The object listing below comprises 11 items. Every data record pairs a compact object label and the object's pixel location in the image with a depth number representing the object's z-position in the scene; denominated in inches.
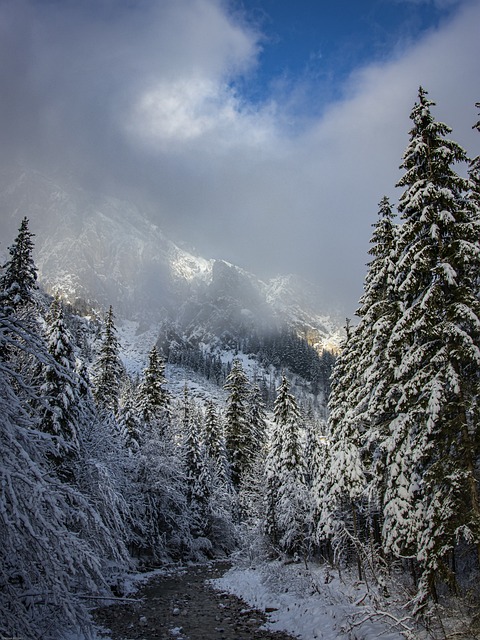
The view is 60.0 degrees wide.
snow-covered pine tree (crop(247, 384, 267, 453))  2009.8
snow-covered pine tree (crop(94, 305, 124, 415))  1423.5
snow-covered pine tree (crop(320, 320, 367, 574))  803.4
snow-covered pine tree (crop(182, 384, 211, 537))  1605.6
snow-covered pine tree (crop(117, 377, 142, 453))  1358.3
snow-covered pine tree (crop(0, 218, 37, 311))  764.6
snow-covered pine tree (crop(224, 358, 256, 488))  1894.7
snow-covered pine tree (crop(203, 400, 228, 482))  1772.9
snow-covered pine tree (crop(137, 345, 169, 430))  1565.0
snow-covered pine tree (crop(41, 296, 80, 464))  768.9
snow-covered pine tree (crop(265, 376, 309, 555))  1153.4
